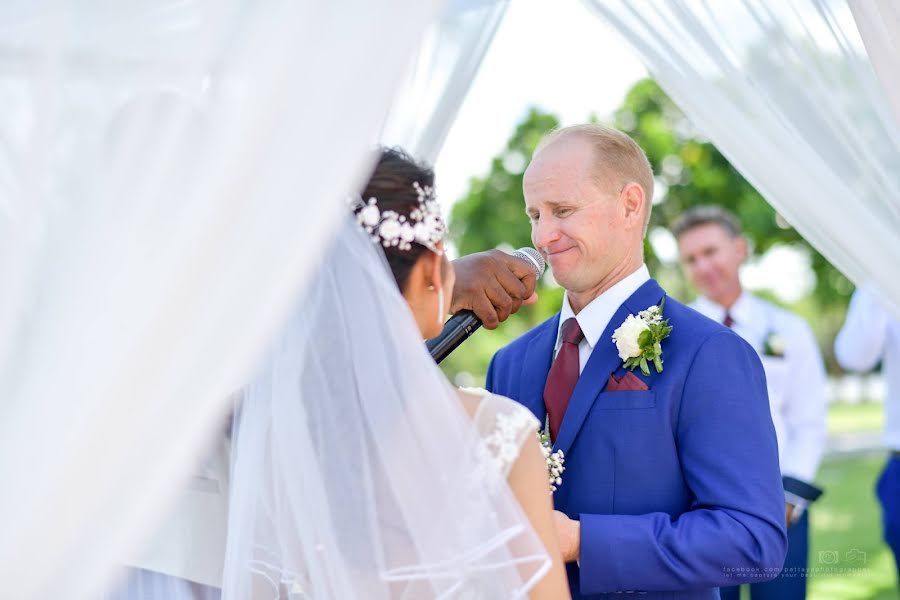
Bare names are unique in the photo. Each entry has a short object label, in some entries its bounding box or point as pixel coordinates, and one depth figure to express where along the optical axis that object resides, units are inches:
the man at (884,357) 207.6
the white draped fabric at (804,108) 109.7
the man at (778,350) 194.2
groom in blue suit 101.1
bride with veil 78.4
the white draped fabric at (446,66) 129.2
